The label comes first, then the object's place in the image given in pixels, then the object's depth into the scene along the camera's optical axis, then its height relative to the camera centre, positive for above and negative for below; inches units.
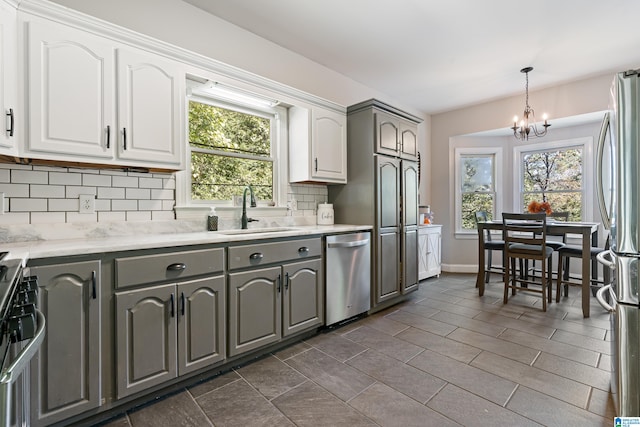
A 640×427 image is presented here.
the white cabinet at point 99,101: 64.6 +27.1
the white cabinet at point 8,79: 58.9 +27.0
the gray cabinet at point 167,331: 64.2 -27.0
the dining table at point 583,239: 123.3 -12.2
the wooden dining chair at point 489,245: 154.5 -16.7
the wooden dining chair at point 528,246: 128.5 -15.2
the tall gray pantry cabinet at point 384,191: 126.1 +9.9
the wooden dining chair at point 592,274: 137.3 -26.8
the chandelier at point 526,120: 149.0 +52.0
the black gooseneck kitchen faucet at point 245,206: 108.5 +2.9
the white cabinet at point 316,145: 120.3 +28.0
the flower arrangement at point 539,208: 147.3 +2.3
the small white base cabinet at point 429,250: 177.9 -22.5
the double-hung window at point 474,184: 205.9 +19.8
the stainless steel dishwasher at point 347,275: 108.3 -23.2
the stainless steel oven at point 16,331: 25.3 -11.8
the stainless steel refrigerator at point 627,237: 56.2 -4.7
